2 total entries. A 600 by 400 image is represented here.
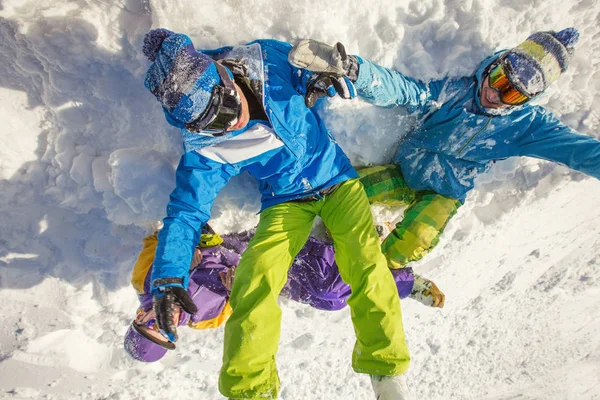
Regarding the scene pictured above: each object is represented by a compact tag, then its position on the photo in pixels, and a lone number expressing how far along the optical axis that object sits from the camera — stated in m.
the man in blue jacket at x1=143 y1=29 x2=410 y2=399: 1.58
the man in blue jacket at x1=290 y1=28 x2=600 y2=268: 1.92
